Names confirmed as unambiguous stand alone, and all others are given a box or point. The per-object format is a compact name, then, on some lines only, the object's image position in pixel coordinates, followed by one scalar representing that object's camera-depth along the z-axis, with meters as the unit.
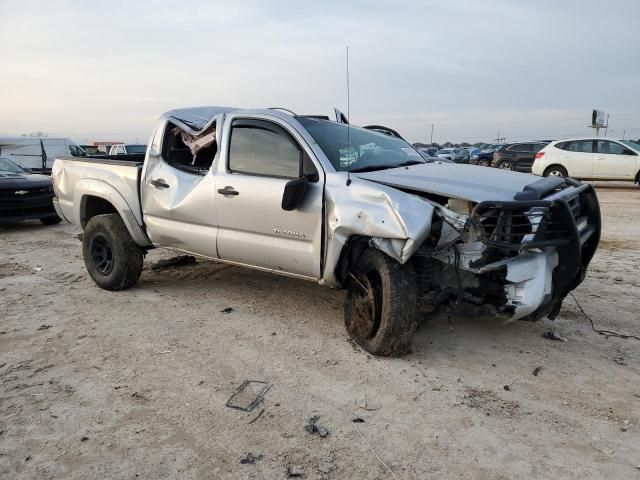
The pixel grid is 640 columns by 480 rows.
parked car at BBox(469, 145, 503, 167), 27.41
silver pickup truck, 3.48
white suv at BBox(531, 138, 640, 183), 15.62
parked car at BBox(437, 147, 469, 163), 32.31
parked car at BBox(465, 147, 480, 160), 32.41
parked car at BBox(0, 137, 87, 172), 19.69
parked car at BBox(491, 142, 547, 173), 19.95
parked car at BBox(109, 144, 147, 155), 22.94
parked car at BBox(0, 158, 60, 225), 9.41
